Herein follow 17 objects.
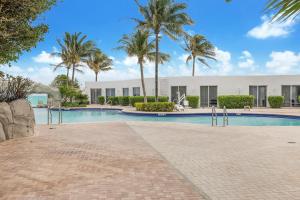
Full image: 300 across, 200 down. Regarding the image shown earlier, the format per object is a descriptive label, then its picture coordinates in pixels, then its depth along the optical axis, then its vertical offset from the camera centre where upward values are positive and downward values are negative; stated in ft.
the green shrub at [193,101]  66.17 -0.55
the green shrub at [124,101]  79.39 -0.68
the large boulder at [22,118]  22.73 -2.03
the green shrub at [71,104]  76.57 -1.77
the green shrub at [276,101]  63.16 -0.51
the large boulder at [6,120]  21.75 -2.08
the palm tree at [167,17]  54.31 +20.48
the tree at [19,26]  14.62 +5.47
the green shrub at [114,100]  83.53 -0.53
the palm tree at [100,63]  115.00 +19.23
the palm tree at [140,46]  60.87 +15.04
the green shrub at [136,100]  73.56 -0.29
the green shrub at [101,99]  89.12 -0.16
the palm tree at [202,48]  90.64 +21.51
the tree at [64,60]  85.71 +15.40
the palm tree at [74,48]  84.62 +20.15
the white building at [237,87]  65.55 +3.79
